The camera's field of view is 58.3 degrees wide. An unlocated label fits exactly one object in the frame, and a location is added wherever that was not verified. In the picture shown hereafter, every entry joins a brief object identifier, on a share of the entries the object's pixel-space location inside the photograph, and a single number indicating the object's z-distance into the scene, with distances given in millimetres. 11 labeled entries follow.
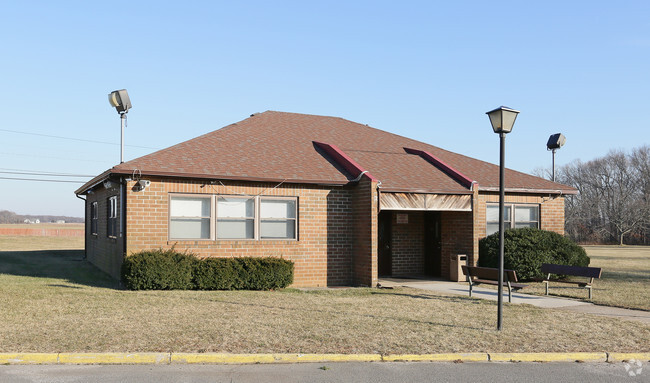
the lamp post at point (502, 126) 9789
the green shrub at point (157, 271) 13711
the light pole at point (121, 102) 17250
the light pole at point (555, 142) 22594
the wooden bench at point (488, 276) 13188
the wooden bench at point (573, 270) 14125
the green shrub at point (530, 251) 17469
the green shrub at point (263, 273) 14570
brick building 15047
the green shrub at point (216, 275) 14305
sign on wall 19375
